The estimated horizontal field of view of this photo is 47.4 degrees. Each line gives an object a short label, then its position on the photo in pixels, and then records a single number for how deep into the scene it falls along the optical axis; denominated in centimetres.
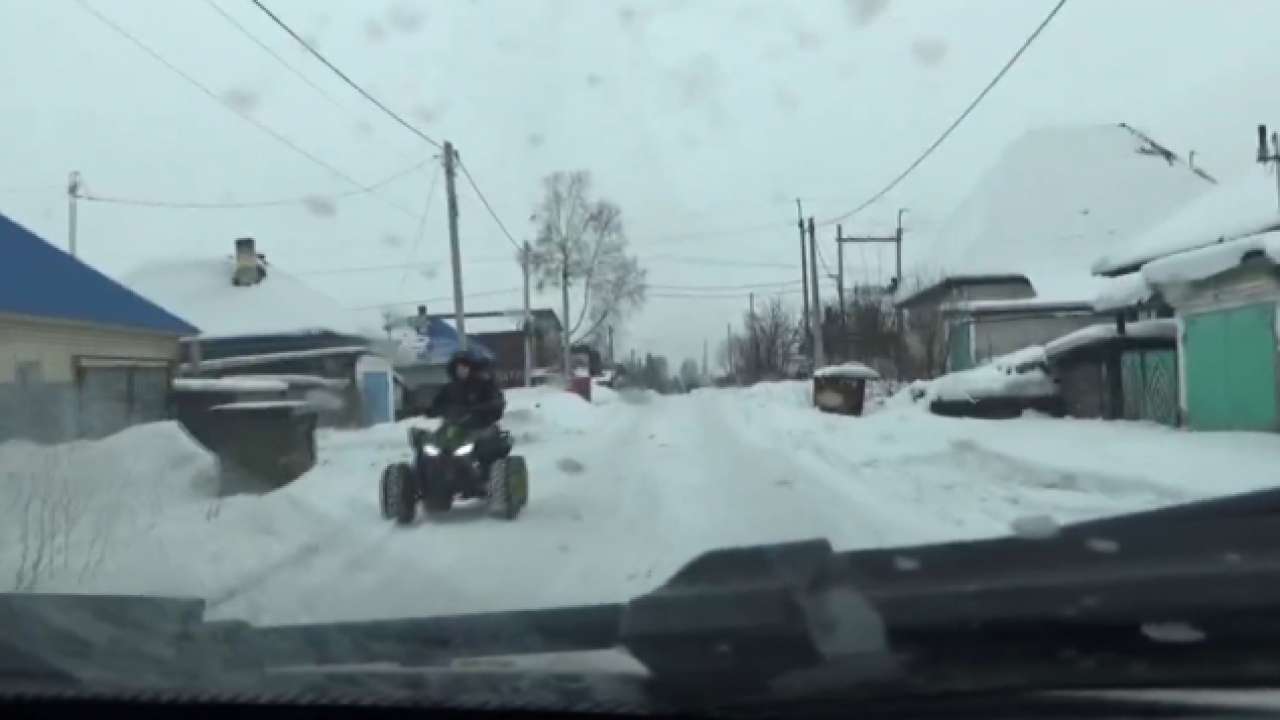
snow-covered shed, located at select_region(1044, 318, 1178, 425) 2641
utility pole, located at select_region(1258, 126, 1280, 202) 2586
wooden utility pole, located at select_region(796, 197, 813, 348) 5616
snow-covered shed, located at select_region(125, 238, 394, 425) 2552
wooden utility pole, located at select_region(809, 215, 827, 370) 5097
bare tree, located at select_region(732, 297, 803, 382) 7469
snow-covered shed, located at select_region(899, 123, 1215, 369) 3759
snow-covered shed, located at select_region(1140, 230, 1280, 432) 2067
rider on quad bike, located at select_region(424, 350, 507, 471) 1314
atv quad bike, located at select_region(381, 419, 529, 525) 1292
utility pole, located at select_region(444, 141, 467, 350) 3131
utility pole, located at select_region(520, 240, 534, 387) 5003
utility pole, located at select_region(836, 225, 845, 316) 6066
